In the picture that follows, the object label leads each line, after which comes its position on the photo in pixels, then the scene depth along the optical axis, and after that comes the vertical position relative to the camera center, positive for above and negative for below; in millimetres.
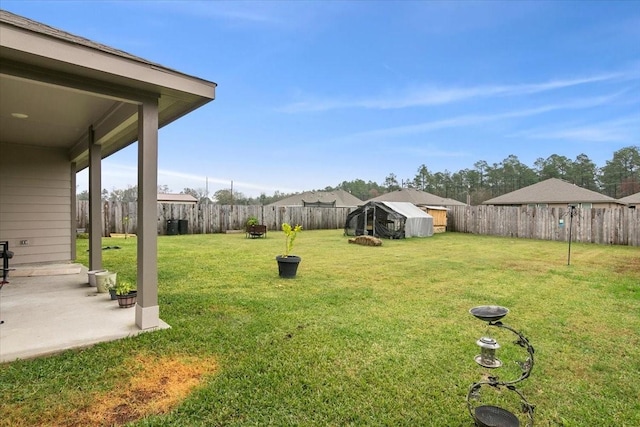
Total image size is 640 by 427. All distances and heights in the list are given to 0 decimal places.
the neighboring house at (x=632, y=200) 22719 +920
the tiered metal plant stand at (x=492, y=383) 1805 -990
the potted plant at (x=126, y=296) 3998 -1025
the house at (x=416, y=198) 28922 +1424
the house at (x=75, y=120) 2602 +1215
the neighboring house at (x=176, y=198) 31938 +1615
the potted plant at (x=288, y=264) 6023 -947
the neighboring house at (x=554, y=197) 20781 +1102
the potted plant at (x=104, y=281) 4633 -963
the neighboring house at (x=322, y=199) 33406 +1528
